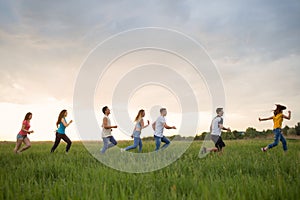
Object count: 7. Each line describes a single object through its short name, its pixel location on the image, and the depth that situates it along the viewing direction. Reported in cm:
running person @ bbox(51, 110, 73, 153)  1283
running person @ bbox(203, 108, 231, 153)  1166
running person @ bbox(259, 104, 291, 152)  1212
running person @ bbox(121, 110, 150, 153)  1274
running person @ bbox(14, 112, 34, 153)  1314
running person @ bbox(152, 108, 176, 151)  1264
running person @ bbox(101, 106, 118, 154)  1231
